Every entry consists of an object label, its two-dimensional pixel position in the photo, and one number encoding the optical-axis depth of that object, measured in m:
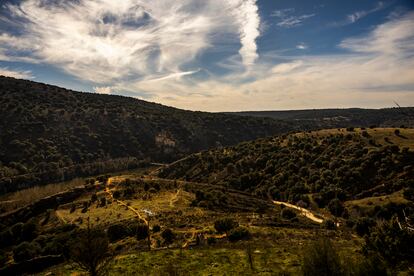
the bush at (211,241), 43.01
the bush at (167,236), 45.10
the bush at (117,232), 49.81
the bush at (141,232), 47.10
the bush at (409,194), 62.67
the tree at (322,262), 23.16
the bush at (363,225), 48.16
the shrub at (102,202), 68.36
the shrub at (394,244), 24.88
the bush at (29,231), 57.88
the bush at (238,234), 43.66
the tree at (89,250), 27.77
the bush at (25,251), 45.22
